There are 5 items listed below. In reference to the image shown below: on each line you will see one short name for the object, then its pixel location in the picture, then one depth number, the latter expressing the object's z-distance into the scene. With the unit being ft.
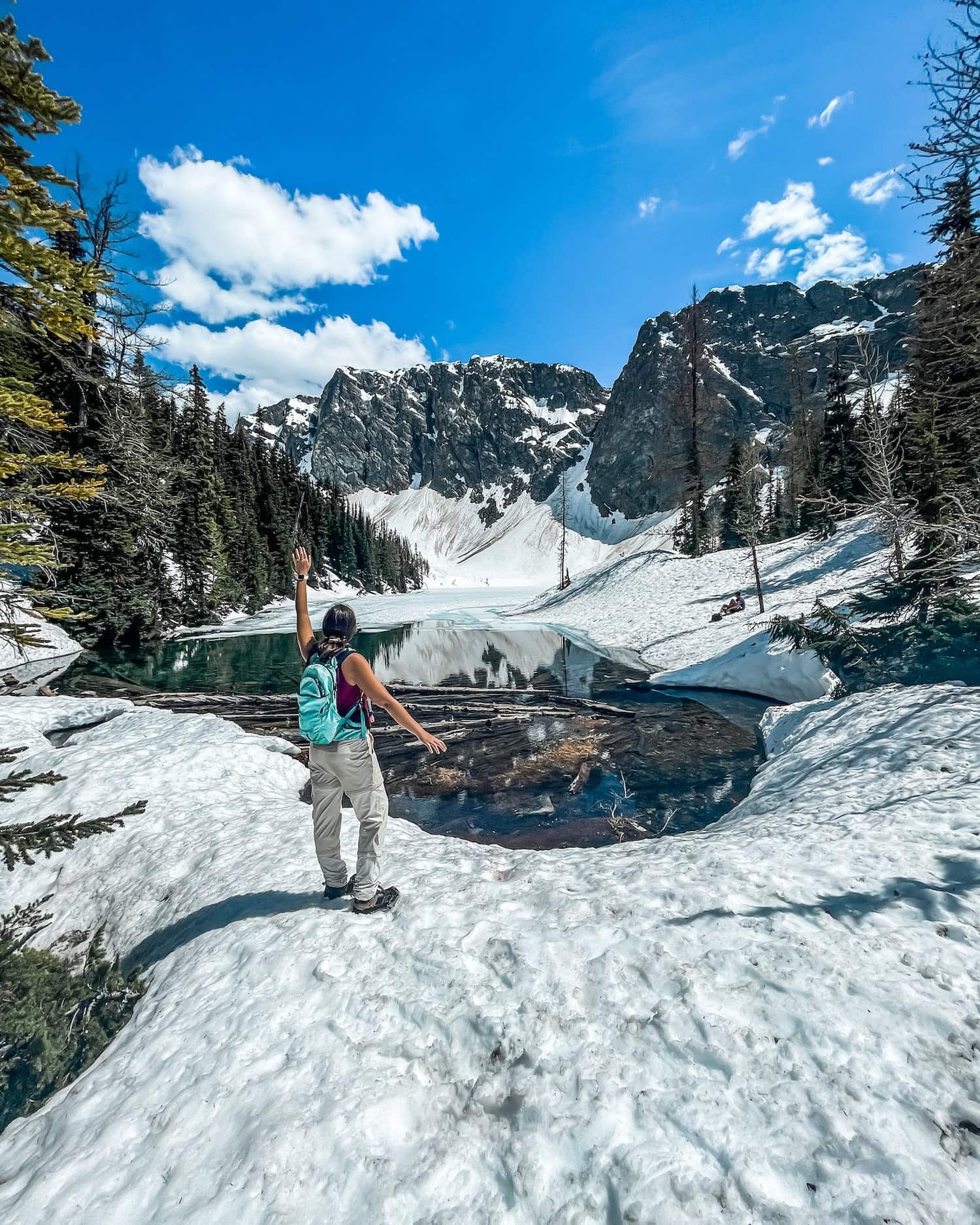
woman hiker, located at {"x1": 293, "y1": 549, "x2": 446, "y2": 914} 14.06
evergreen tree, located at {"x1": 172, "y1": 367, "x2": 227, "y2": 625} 120.88
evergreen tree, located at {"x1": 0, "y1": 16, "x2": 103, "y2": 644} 12.36
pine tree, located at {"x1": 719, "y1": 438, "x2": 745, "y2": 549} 128.47
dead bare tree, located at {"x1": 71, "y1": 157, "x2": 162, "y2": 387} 30.30
